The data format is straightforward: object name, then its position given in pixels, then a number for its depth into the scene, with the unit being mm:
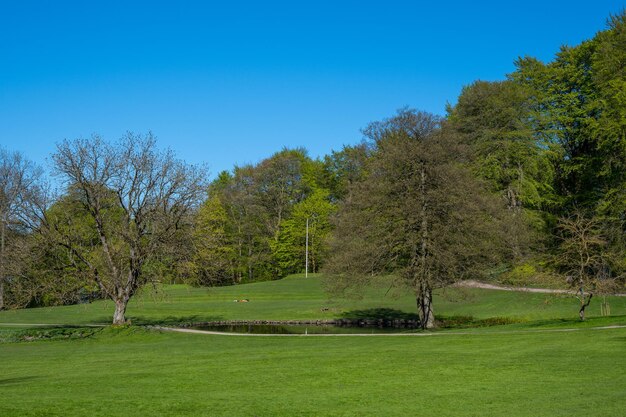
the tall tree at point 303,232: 81812
